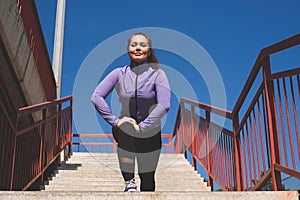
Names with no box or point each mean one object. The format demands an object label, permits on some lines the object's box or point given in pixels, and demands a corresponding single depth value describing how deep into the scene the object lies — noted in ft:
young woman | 11.87
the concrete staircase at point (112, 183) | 10.91
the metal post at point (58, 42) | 33.53
